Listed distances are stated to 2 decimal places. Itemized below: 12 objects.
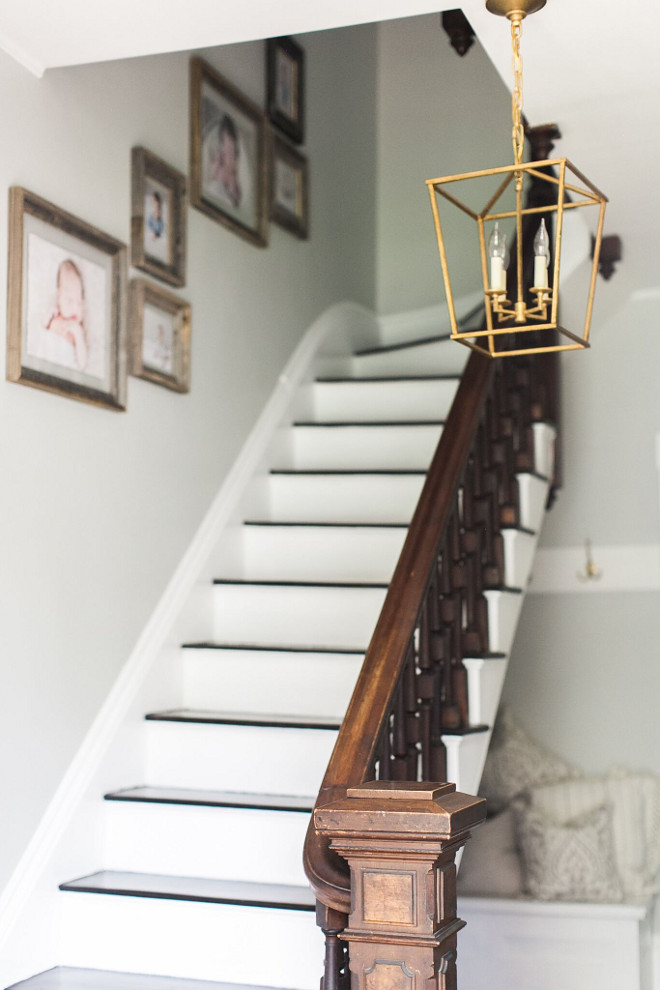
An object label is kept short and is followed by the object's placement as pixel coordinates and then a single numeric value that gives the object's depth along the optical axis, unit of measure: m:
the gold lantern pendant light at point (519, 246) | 2.04
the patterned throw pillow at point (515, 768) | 4.57
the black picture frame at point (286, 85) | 4.27
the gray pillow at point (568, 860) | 4.25
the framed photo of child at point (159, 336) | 3.22
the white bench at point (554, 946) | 4.11
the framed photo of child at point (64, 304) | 2.65
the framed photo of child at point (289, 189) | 4.30
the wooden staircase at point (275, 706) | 2.57
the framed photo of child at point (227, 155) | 3.65
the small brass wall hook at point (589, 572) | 4.70
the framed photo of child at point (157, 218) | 3.24
